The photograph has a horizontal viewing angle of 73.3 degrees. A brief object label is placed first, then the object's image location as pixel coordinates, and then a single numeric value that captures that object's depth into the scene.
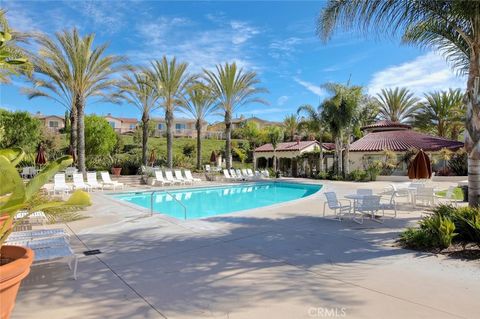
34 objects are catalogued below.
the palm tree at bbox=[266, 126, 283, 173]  31.59
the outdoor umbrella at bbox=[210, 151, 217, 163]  28.92
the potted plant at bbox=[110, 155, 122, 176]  25.50
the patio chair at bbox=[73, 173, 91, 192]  16.71
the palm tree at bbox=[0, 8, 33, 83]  2.91
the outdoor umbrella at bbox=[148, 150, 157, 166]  28.87
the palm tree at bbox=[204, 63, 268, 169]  25.55
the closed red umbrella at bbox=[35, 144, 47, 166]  20.92
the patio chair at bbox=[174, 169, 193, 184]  21.90
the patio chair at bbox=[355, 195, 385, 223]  9.08
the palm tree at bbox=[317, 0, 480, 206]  7.67
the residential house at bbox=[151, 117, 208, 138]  67.31
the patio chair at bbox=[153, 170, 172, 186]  21.15
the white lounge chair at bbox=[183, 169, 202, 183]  22.42
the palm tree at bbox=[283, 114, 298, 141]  48.00
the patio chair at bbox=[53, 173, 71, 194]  15.30
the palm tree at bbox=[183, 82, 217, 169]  27.52
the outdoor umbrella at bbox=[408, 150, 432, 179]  11.86
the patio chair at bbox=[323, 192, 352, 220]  9.41
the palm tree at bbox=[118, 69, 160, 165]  24.00
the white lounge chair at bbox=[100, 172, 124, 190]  18.70
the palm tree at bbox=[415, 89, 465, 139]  34.47
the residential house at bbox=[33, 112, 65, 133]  59.56
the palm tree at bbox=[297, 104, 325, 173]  26.97
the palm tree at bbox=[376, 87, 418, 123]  38.12
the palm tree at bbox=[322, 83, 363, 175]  24.81
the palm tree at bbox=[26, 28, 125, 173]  18.83
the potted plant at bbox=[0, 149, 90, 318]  2.32
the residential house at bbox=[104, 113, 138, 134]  66.25
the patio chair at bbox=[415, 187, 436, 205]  11.03
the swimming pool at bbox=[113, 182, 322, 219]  14.84
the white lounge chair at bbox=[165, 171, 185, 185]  21.52
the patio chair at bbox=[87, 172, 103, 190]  17.31
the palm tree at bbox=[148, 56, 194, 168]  23.56
